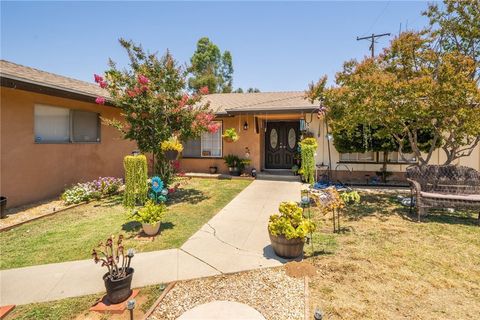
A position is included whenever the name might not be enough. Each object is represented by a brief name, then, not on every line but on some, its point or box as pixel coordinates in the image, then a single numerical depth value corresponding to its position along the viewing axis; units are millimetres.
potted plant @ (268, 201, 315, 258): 4121
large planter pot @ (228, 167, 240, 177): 12492
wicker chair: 6103
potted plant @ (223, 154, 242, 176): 12500
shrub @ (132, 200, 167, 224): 5109
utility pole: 16944
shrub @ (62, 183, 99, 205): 7961
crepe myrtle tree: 7676
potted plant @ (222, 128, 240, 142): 11805
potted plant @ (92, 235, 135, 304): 3074
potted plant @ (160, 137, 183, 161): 8195
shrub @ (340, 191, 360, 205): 5942
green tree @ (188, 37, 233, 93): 35375
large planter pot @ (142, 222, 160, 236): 5121
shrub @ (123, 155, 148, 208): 6812
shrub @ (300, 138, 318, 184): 9430
